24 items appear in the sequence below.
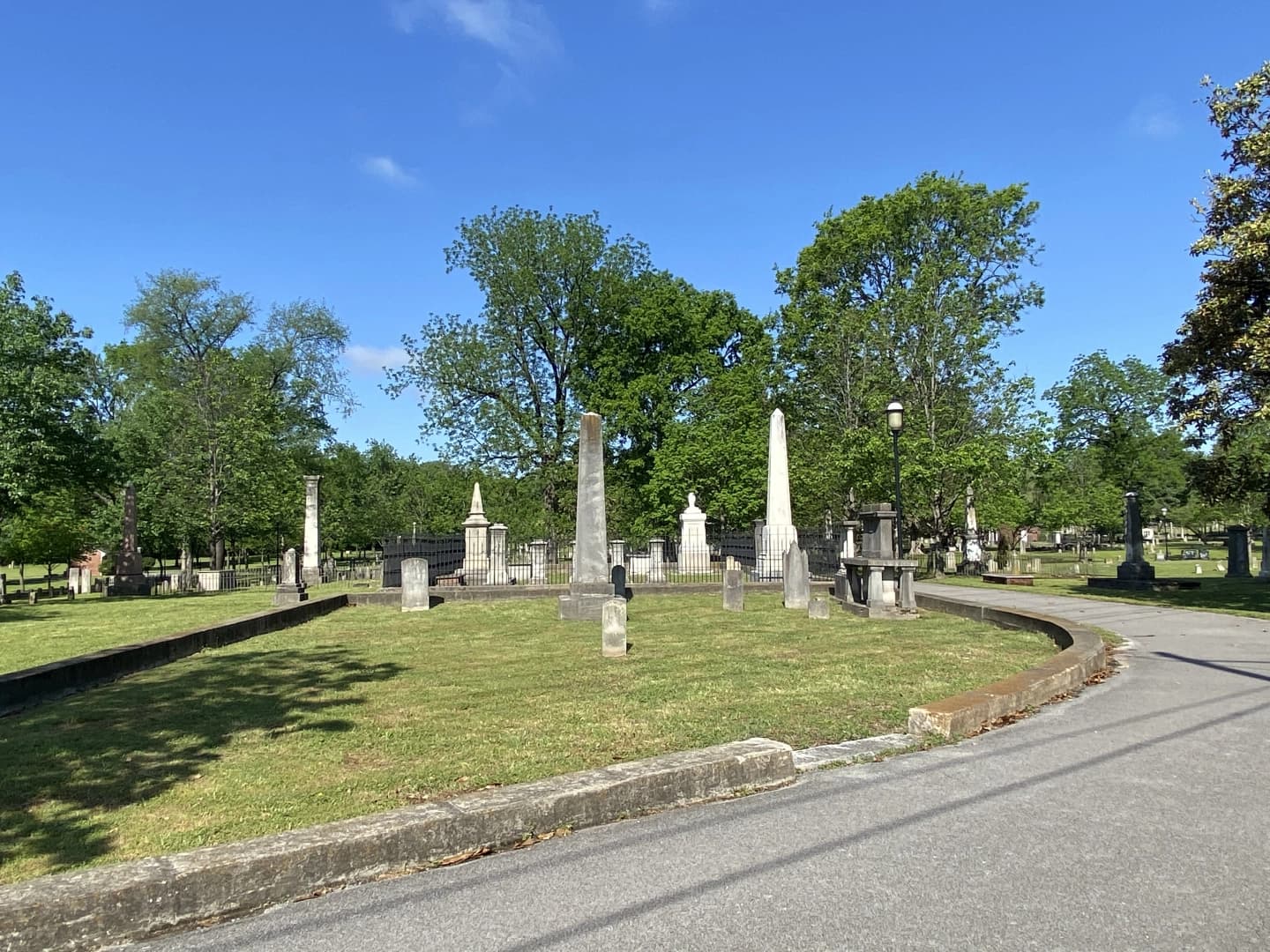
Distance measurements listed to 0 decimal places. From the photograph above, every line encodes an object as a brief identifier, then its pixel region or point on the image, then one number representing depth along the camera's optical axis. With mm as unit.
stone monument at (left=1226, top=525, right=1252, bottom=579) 27969
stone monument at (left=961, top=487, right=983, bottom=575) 34312
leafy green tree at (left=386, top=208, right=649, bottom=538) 39875
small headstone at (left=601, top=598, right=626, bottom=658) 10023
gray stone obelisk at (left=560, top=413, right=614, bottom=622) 15273
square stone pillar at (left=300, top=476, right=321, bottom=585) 26656
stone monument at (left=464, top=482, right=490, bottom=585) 27797
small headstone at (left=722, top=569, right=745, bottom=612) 16453
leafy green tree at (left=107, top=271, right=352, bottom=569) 36406
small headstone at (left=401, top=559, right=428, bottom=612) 17844
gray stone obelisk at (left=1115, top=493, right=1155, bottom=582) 22844
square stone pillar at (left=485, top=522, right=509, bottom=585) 25969
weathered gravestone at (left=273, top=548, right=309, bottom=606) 19750
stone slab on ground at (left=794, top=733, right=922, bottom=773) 5366
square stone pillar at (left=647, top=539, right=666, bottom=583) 24141
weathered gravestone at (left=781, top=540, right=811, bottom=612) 17062
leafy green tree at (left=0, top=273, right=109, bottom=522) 23203
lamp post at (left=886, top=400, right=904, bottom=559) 16766
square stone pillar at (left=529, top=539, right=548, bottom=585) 24766
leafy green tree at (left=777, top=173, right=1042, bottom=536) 31406
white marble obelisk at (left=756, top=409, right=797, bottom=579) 23578
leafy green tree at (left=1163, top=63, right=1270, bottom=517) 15883
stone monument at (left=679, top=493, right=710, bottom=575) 29281
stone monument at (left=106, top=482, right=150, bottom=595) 27047
